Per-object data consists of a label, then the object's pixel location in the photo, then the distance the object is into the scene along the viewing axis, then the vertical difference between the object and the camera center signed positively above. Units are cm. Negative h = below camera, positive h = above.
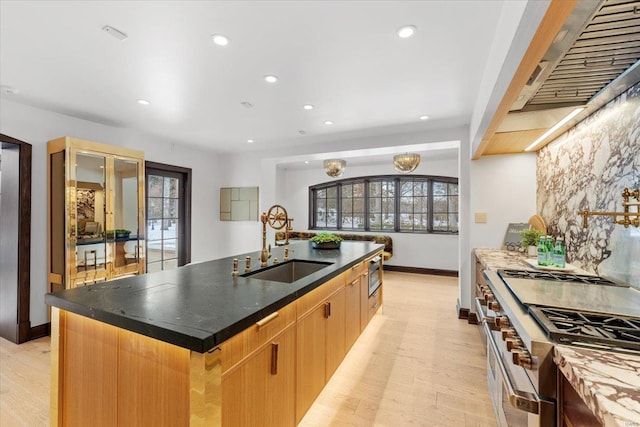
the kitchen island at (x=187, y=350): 102 -57
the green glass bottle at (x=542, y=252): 216 -28
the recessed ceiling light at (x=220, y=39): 192 +120
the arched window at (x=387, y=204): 626 +25
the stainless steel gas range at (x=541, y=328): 94 -41
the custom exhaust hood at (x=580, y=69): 103 +71
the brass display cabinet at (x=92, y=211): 309 +5
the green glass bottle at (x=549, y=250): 212 -27
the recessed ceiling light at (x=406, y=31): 184 +120
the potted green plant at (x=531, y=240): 266 -24
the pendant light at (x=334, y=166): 461 +78
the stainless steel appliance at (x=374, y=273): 317 -68
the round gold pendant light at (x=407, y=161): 404 +76
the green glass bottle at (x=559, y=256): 205 -30
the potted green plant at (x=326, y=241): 309 -29
